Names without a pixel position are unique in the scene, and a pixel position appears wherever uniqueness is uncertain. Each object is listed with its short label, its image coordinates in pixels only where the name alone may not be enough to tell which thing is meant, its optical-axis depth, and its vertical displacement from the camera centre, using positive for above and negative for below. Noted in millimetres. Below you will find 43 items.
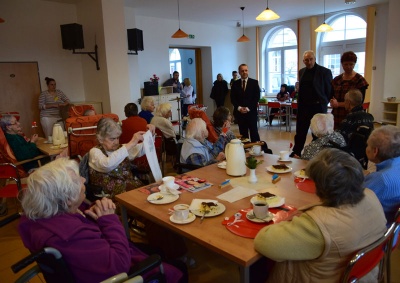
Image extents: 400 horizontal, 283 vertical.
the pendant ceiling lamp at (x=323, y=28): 6782 +1070
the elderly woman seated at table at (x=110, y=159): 2434 -531
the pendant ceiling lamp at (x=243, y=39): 8602 +1152
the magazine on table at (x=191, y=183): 2139 -676
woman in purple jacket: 1223 -541
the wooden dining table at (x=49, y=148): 3371 -642
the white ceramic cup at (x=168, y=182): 2102 -624
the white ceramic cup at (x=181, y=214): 1683 -670
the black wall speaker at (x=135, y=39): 6781 +1008
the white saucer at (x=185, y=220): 1657 -697
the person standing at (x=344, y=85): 3965 -83
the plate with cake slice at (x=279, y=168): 2399 -657
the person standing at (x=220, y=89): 9828 -174
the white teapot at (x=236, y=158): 2326 -543
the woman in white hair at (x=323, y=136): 2770 -491
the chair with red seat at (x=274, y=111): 8078 -819
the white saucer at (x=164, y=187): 2120 -672
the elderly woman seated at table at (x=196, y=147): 2910 -565
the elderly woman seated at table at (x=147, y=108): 4781 -325
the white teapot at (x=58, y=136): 3726 -528
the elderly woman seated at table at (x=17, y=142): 3385 -531
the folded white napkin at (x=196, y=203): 1829 -685
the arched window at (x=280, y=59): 10492 +736
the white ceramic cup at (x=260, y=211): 1621 -644
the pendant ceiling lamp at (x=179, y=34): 6488 +1020
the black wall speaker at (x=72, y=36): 5669 +942
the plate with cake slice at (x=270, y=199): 1789 -667
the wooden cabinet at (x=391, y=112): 7157 -817
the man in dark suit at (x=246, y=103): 5280 -342
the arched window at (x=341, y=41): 8914 +1071
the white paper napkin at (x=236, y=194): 1954 -687
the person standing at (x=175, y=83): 8719 +72
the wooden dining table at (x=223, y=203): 1405 -703
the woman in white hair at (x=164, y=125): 4375 -533
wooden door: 5793 +21
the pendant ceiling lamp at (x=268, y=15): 4727 +966
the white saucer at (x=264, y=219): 1604 -685
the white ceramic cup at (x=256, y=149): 2897 -597
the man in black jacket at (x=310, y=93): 4379 -190
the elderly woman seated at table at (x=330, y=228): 1240 -582
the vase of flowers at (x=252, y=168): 2137 -571
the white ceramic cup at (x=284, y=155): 2675 -612
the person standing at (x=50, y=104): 5793 -245
